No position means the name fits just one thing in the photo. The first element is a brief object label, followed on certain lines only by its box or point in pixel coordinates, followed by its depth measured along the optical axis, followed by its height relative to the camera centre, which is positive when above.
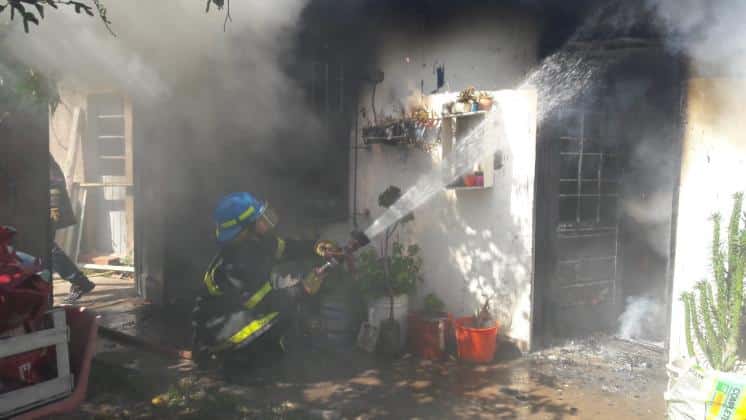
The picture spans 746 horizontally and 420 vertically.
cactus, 3.94 -0.89
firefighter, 5.31 -1.16
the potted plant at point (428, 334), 6.10 -1.72
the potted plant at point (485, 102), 5.96 +0.84
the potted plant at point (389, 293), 6.23 -1.33
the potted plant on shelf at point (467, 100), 6.05 +0.88
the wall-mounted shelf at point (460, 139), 6.03 +0.41
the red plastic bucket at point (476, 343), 5.90 -1.75
